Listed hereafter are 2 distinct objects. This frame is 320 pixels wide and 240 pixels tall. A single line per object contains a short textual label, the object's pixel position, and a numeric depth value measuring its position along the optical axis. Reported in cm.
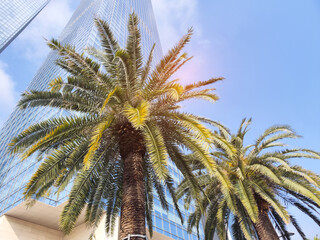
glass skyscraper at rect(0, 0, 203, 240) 2011
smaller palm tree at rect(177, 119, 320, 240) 1007
